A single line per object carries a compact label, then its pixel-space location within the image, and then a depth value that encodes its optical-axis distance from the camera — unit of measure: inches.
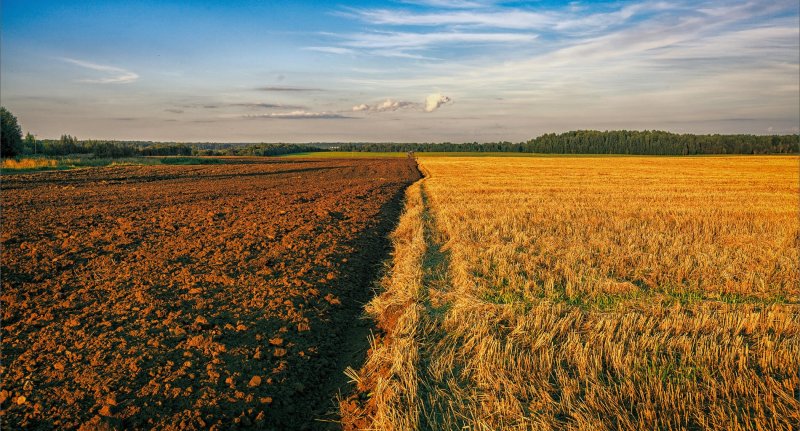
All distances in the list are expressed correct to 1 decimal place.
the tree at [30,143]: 2466.8
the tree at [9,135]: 2032.5
